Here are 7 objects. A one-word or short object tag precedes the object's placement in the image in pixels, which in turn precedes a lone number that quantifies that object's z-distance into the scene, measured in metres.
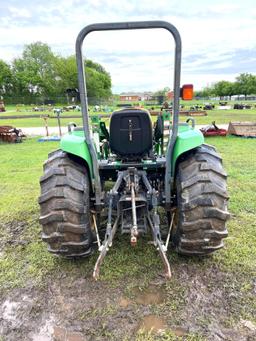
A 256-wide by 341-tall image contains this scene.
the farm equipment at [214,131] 11.01
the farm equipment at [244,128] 10.82
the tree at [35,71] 65.76
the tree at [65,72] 61.56
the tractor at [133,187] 2.63
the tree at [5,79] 65.81
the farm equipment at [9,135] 11.46
